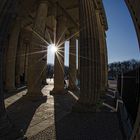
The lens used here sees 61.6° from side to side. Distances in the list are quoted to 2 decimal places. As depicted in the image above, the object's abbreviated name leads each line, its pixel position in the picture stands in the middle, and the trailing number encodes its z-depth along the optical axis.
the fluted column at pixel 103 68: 11.54
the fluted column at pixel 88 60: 6.12
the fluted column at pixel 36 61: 9.11
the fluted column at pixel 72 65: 14.89
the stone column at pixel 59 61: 11.93
